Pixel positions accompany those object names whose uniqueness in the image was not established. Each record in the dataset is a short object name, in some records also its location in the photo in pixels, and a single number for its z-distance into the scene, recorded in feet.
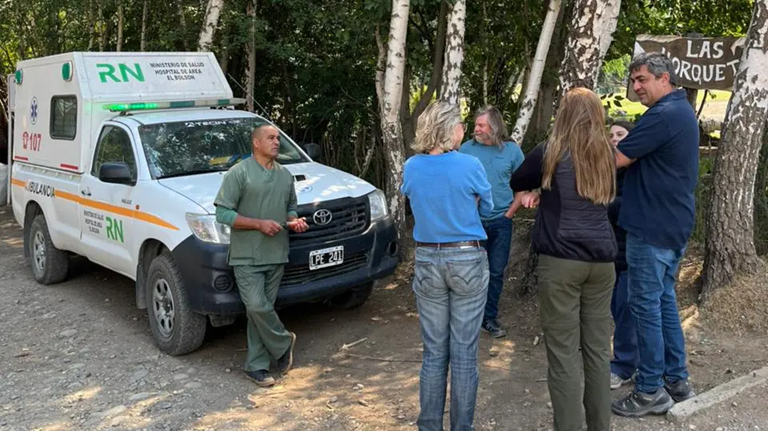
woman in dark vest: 11.35
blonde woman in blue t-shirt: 11.91
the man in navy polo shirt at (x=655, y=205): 12.57
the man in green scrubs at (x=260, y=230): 15.53
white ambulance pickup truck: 17.30
